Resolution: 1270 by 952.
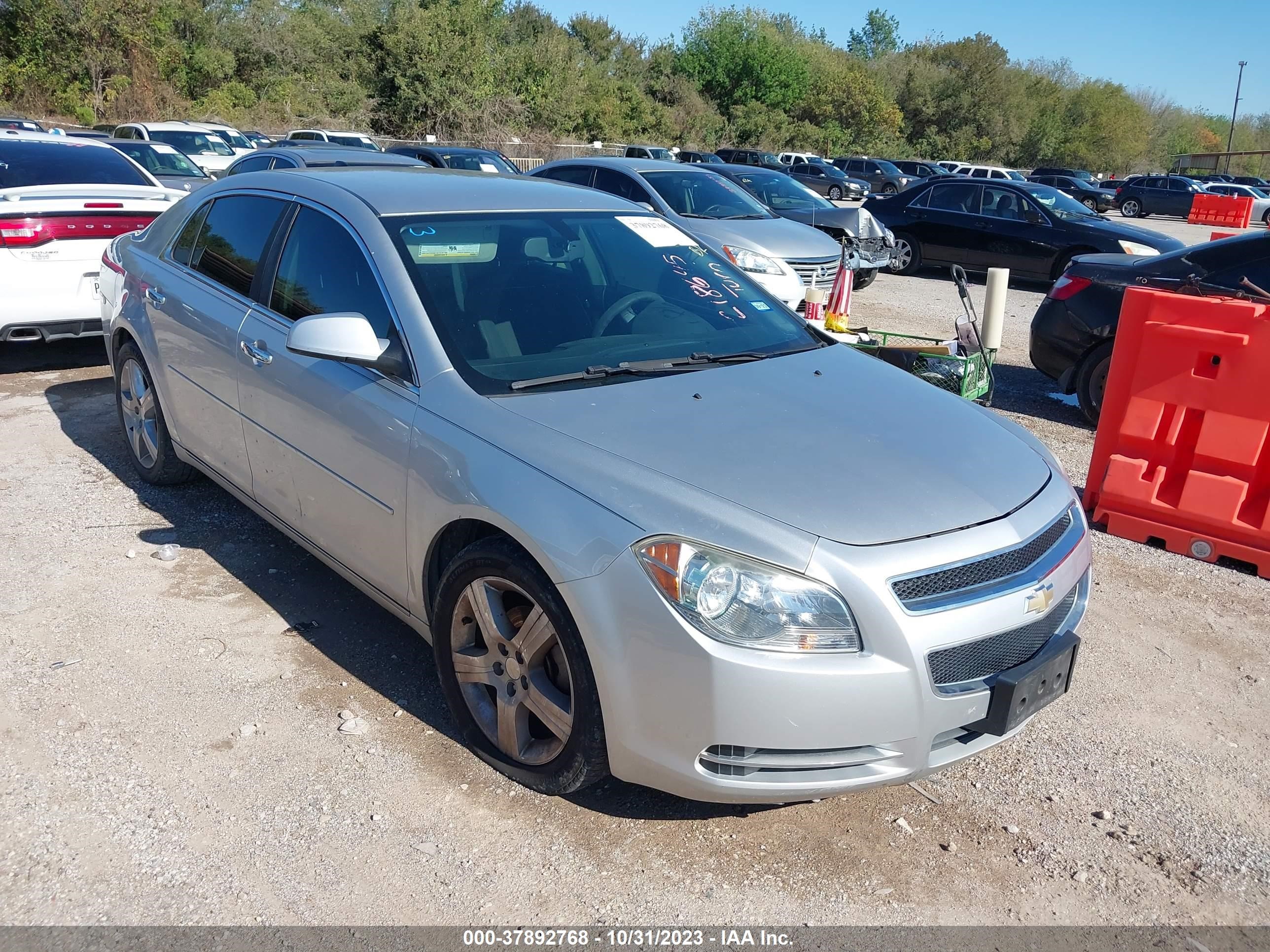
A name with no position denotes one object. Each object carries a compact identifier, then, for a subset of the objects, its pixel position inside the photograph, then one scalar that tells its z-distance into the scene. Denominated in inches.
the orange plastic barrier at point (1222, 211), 1237.1
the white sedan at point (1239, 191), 1364.7
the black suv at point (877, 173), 1443.2
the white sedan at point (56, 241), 279.4
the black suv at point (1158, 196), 1498.3
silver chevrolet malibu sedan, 101.8
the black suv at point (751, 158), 1412.4
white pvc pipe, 303.7
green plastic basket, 234.2
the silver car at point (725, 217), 407.8
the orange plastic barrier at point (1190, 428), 193.8
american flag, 315.3
